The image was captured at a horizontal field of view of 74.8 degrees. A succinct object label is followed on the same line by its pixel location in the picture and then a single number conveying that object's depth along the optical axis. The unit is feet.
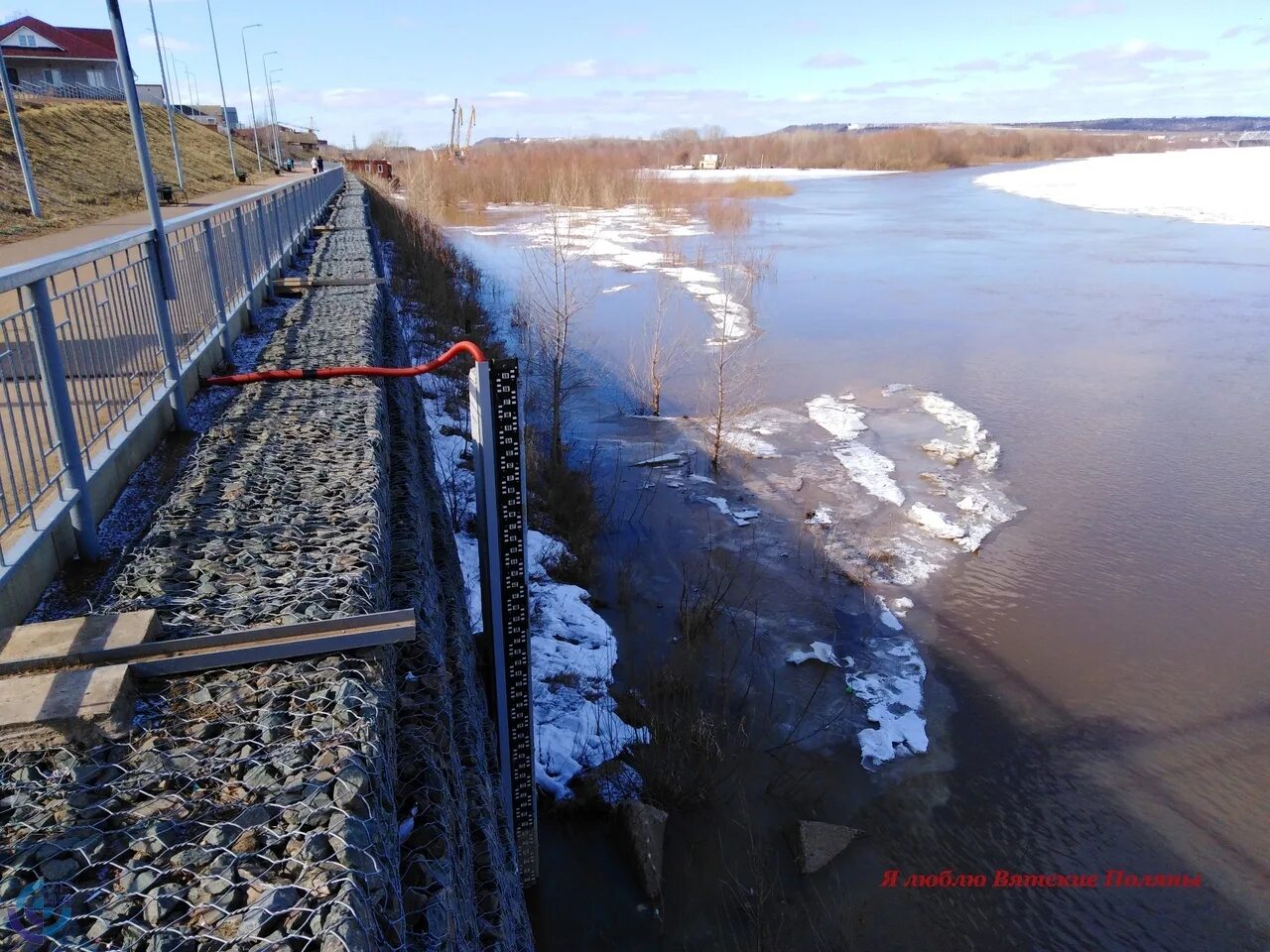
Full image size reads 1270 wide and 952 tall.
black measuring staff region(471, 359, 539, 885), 15.10
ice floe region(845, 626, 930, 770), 22.99
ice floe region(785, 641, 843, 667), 26.27
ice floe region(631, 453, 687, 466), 41.42
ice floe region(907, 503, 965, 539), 34.06
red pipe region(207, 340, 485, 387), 19.61
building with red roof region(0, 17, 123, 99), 134.82
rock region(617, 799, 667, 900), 18.36
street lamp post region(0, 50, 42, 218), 48.80
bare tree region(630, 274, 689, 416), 48.29
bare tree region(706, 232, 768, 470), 43.21
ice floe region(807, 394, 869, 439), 44.60
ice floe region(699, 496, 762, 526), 35.68
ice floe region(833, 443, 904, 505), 37.56
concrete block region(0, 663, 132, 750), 7.98
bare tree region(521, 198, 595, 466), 41.45
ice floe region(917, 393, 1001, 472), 40.78
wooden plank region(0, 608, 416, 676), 8.95
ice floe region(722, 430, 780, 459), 42.22
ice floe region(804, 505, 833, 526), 35.19
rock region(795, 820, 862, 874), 19.10
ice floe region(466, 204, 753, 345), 63.26
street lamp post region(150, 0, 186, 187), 45.44
